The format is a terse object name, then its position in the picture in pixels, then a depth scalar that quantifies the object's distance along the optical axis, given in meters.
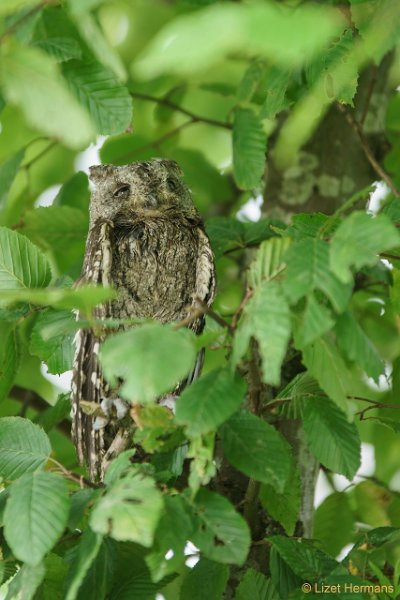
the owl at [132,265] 6.13
